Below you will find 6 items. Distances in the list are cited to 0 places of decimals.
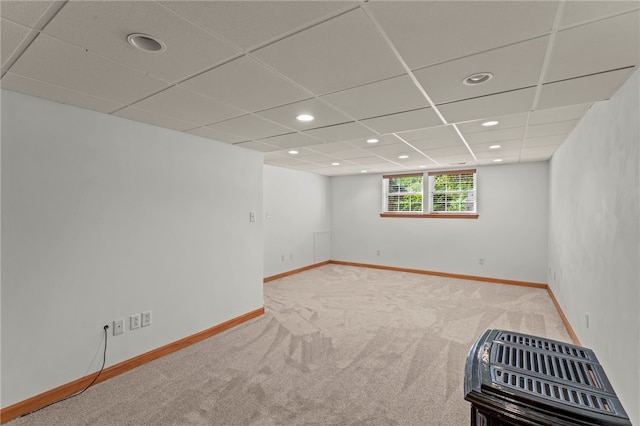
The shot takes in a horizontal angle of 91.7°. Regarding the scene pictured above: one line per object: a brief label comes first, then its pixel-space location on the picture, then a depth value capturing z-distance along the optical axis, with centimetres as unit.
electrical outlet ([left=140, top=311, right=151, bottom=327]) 287
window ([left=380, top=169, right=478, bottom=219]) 620
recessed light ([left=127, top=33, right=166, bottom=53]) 142
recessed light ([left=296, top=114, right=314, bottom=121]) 260
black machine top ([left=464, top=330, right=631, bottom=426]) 78
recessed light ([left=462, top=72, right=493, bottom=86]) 182
